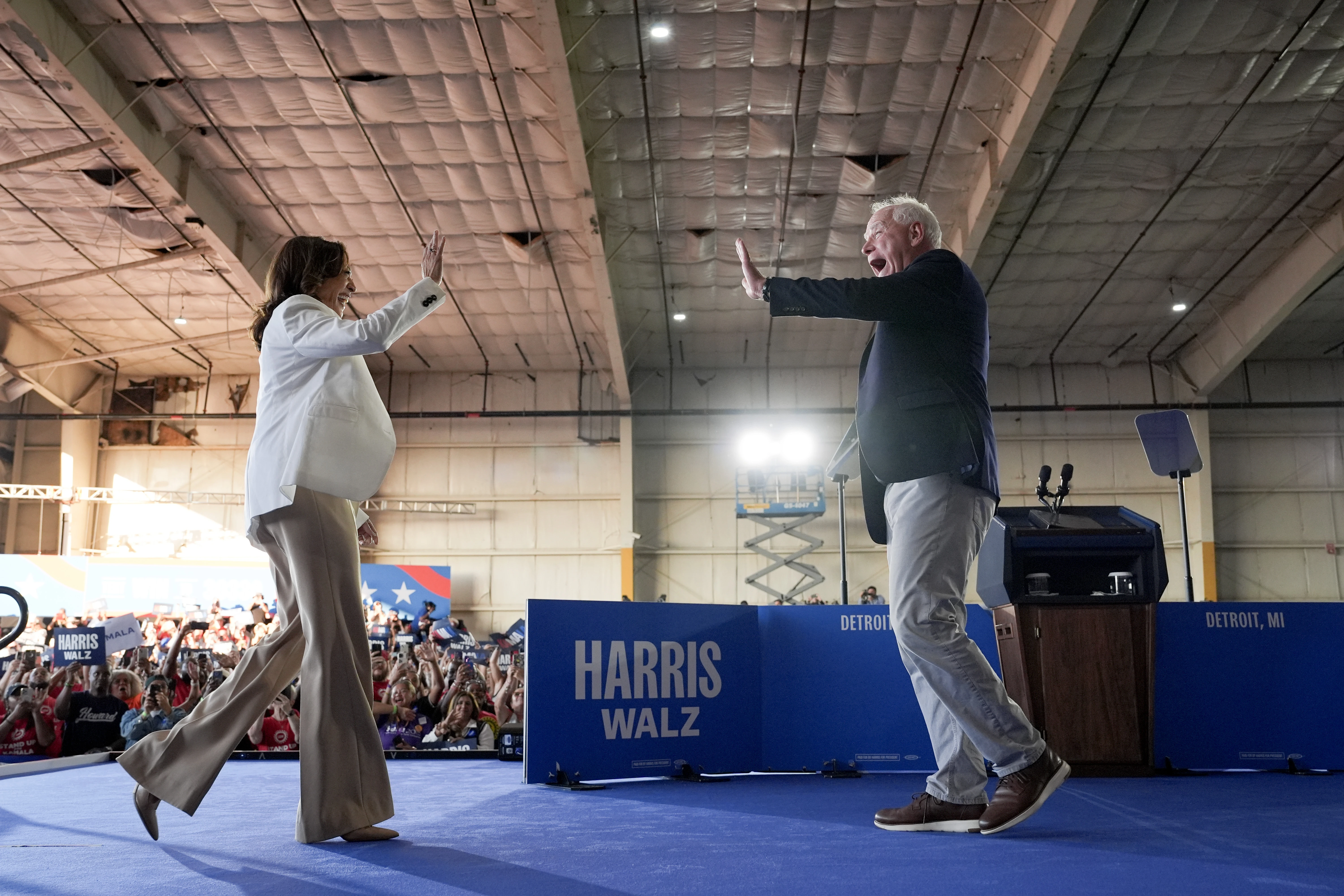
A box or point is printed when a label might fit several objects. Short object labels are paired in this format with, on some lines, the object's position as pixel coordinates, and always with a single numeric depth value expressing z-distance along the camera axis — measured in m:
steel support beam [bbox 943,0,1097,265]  8.16
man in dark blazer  2.14
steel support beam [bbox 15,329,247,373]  15.54
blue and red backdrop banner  15.54
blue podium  3.37
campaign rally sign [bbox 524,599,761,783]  3.30
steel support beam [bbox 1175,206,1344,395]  12.59
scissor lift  16.97
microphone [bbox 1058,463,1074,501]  3.50
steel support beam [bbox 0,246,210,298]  12.95
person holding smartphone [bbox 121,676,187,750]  4.95
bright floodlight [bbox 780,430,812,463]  17.27
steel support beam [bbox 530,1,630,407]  8.06
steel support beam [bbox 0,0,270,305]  8.41
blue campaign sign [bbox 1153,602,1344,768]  3.53
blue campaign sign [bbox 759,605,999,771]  3.58
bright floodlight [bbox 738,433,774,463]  17.31
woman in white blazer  2.05
